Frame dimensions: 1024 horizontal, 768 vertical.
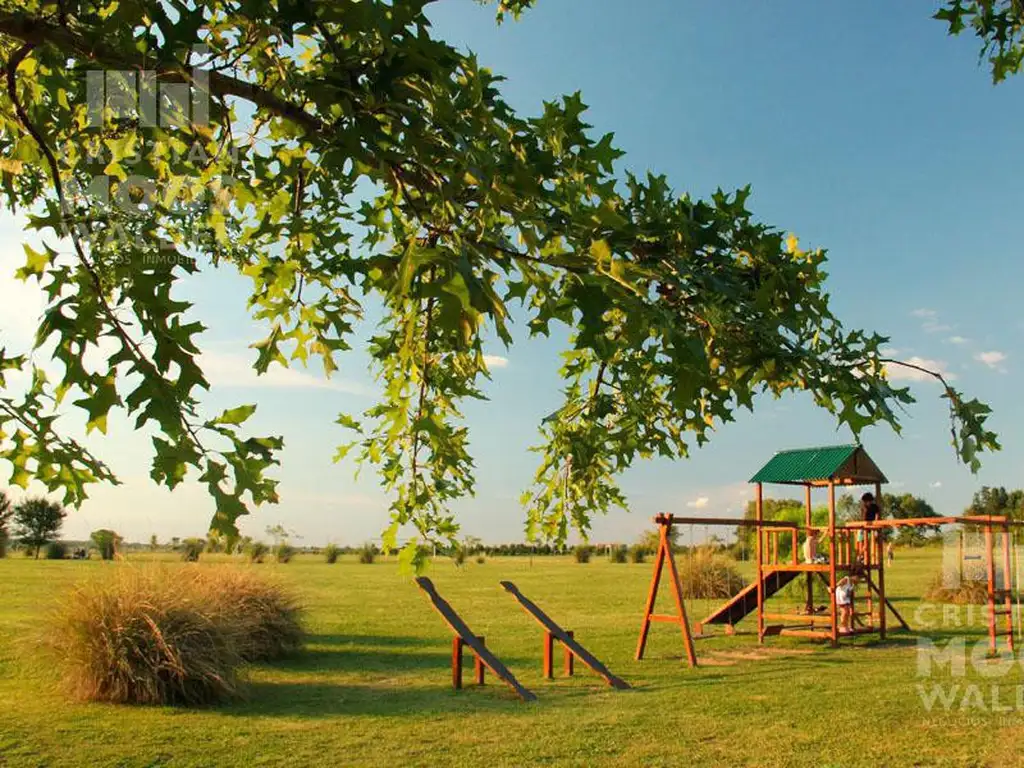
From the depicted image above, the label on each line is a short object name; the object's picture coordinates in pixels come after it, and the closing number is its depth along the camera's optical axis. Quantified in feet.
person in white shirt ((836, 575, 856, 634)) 54.54
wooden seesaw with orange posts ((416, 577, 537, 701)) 33.86
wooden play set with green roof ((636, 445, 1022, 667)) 50.39
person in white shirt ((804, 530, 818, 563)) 54.60
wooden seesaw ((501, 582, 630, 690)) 36.65
